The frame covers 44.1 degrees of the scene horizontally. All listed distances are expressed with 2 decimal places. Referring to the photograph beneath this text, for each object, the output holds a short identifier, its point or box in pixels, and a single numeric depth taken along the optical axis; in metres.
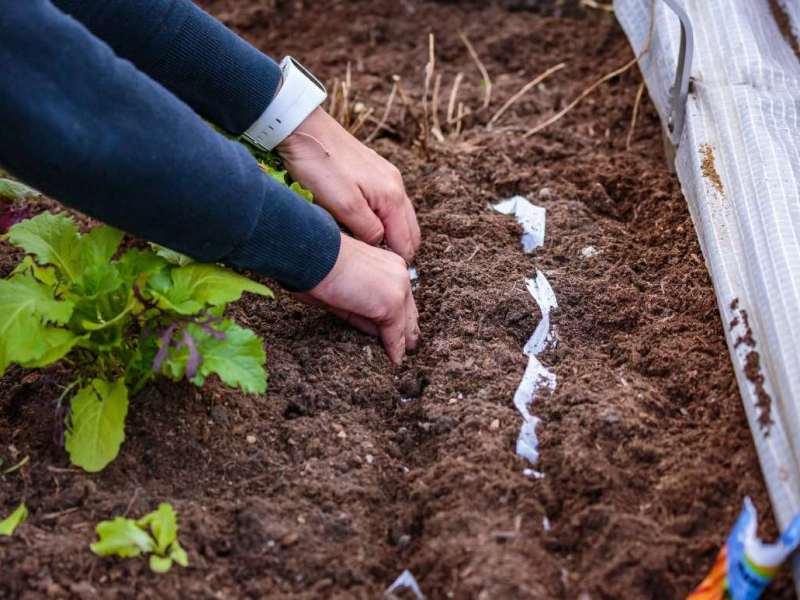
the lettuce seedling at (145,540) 1.67
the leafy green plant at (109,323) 1.74
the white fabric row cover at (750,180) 1.80
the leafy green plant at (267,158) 2.20
